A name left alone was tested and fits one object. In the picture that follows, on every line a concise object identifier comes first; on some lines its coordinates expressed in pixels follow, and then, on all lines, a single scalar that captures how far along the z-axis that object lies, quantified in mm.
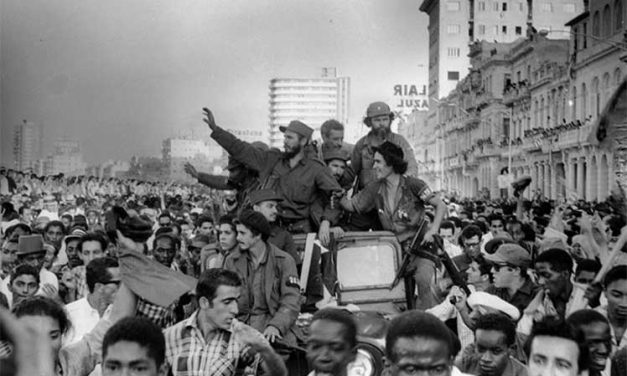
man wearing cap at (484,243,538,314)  7777
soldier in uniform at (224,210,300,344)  7005
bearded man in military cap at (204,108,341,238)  9805
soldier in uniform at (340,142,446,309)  9180
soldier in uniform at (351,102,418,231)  10820
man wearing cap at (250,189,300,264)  8227
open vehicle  7923
